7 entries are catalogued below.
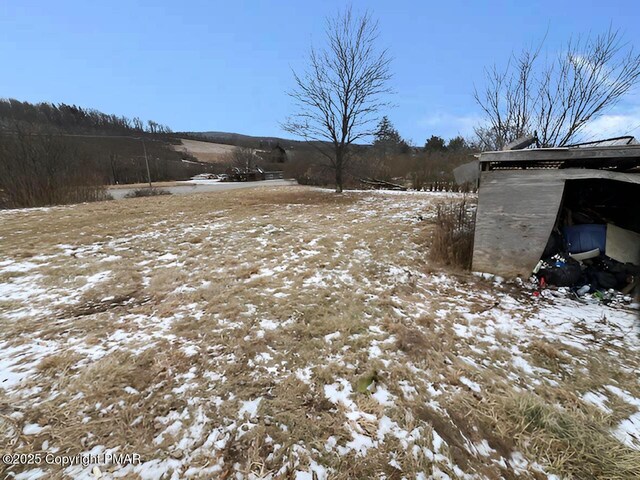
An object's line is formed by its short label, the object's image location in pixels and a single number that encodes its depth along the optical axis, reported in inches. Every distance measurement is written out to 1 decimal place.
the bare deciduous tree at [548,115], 328.2
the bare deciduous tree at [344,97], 499.5
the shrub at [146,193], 710.1
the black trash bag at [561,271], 143.7
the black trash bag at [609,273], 137.9
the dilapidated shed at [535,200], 131.6
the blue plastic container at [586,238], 149.3
